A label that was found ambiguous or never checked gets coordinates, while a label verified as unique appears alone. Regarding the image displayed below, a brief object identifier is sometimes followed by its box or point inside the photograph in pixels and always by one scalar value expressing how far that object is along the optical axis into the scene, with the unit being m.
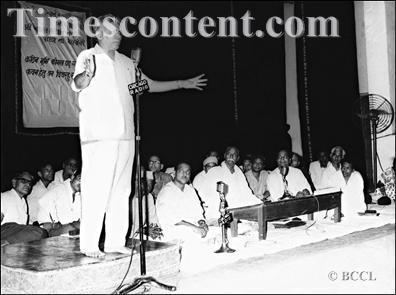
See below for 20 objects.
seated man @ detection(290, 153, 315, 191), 7.07
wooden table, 4.74
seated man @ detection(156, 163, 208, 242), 4.65
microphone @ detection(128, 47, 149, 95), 3.15
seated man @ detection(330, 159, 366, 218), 6.20
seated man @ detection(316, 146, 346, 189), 6.60
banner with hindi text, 5.83
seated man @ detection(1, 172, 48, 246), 5.07
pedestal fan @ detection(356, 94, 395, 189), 7.95
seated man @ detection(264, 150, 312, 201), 6.49
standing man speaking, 3.22
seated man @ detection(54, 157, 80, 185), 5.66
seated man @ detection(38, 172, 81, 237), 5.39
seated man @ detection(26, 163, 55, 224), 5.77
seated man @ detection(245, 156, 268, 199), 6.79
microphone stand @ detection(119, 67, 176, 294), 3.11
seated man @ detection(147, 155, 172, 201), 5.89
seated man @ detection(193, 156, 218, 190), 6.25
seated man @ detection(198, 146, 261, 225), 6.02
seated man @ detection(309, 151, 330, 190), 7.69
